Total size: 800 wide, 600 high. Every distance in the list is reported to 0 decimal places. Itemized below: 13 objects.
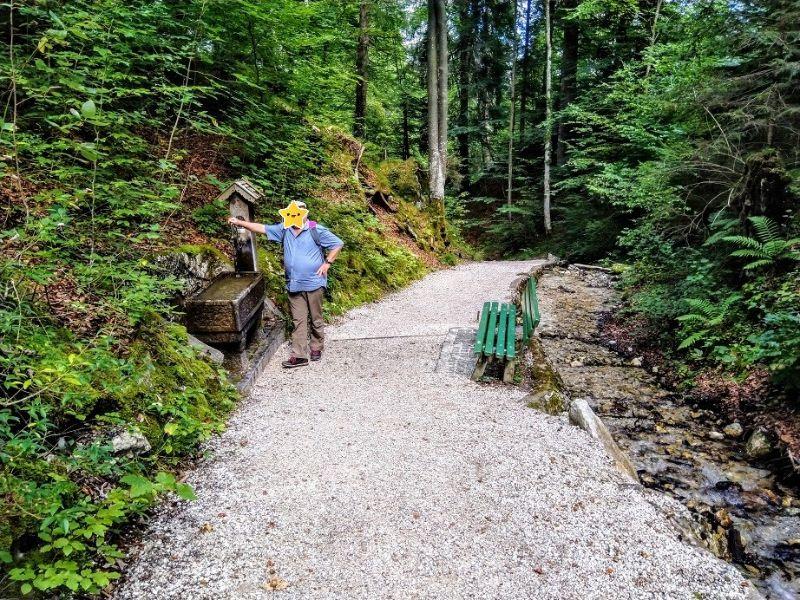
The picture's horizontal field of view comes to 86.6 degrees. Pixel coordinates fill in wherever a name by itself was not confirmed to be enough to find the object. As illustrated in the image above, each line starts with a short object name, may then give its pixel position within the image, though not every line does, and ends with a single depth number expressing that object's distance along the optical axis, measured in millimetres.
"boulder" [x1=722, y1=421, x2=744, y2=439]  5090
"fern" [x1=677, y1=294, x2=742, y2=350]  6560
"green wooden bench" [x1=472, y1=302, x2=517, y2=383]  5301
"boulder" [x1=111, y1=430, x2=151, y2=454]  2885
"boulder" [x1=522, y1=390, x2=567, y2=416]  4727
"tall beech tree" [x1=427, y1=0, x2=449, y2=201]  15107
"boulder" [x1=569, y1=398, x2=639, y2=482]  4066
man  5629
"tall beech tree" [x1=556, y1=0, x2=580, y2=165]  19547
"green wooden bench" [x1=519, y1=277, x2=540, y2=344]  6129
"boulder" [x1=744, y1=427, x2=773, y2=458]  4672
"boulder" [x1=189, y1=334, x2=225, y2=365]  4605
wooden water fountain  4910
